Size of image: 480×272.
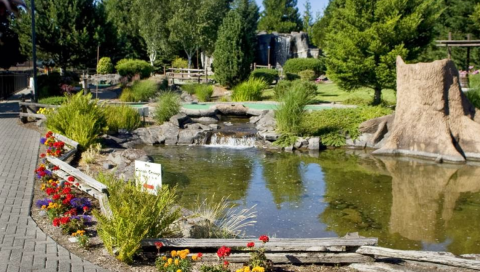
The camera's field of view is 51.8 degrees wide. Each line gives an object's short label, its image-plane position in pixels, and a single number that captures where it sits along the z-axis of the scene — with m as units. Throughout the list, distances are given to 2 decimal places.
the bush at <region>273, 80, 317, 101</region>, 25.20
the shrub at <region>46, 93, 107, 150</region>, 13.36
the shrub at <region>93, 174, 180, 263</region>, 6.03
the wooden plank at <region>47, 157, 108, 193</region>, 8.31
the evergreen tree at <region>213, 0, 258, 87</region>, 29.77
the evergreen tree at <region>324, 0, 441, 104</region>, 20.92
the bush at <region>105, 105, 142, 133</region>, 18.30
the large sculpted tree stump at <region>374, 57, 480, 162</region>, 16.08
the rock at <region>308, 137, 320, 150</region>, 17.77
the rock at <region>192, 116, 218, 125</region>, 21.78
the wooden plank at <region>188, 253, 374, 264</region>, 6.16
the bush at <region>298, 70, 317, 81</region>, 35.40
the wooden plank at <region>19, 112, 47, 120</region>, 17.31
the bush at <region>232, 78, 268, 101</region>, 27.14
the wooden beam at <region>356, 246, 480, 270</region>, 5.98
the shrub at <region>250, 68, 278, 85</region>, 33.54
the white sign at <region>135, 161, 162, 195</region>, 7.56
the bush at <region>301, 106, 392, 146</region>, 18.38
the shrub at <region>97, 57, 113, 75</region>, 36.59
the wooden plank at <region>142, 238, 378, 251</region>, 6.13
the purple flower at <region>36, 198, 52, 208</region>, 8.00
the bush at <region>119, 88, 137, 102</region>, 26.17
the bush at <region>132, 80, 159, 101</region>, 26.42
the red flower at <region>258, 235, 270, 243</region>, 5.87
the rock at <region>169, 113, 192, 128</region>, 19.97
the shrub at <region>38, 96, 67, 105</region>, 20.86
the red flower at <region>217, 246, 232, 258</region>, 5.60
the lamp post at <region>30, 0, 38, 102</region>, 19.72
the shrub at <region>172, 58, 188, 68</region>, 43.76
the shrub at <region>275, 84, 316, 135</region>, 18.27
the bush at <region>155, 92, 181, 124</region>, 20.52
